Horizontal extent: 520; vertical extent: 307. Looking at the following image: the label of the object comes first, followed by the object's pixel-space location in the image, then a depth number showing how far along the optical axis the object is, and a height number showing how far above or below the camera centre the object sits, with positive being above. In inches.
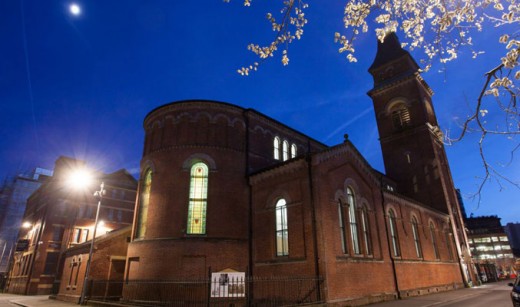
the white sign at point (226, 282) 599.7 -22.5
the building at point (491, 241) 4151.1 +350.9
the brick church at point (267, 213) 669.3 +137.8
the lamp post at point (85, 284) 765.9 -23.0
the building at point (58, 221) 1503.4 +268.6
